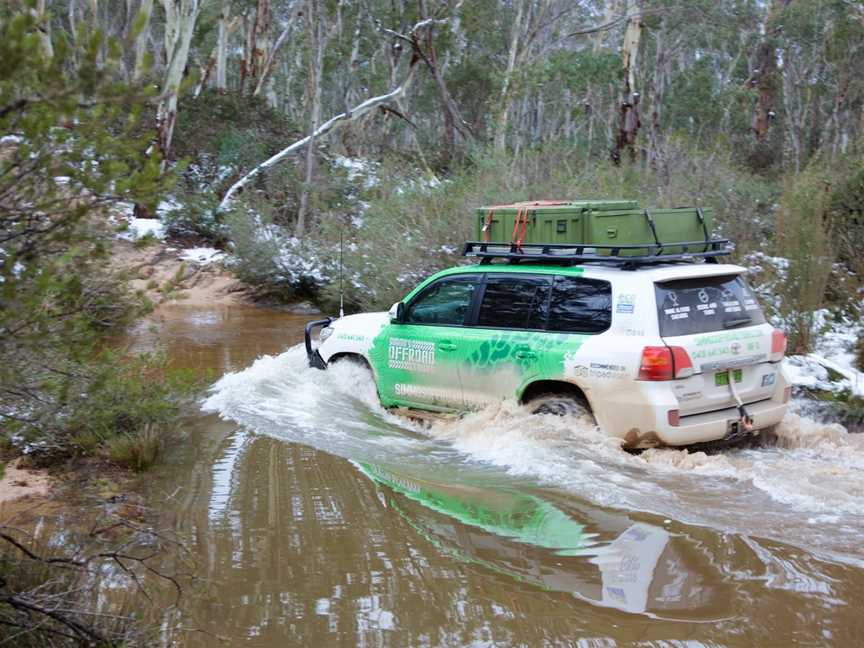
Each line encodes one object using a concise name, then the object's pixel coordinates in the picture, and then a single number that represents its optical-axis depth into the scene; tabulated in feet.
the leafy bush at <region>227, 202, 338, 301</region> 59.77
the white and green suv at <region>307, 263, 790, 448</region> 22.61
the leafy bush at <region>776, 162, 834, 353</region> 32.37
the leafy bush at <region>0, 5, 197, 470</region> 11.07
